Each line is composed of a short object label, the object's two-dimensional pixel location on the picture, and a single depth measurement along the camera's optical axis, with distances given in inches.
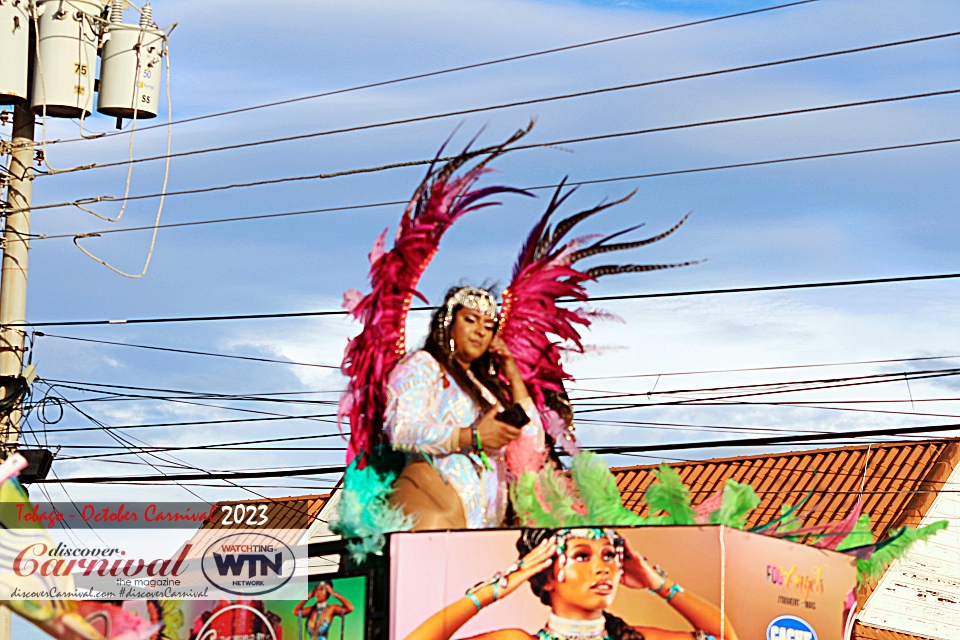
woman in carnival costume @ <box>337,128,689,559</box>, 364.5
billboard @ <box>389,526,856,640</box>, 299.7
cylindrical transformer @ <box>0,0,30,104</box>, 635.5
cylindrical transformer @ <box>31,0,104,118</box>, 647.8
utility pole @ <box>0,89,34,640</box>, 642.8
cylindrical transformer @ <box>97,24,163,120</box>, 656.4
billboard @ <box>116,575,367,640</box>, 352.2
